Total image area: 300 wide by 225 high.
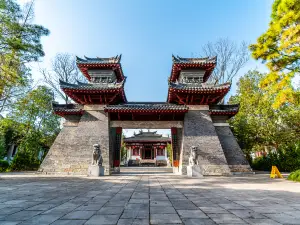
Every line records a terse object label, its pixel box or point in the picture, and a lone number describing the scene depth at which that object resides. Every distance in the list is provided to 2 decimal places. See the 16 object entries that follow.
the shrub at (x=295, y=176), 8.06
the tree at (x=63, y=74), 19.97
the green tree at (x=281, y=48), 7.91
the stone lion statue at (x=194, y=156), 11.01
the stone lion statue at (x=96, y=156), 10.79
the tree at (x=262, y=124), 14.91
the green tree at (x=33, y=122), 16.42
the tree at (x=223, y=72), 19.72
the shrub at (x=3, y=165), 15.53
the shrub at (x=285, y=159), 13.87
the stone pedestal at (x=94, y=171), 10.56
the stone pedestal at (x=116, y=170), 13.05
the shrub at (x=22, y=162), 15.86
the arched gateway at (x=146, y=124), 11.89
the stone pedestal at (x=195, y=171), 10.68
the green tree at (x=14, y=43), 8.27
